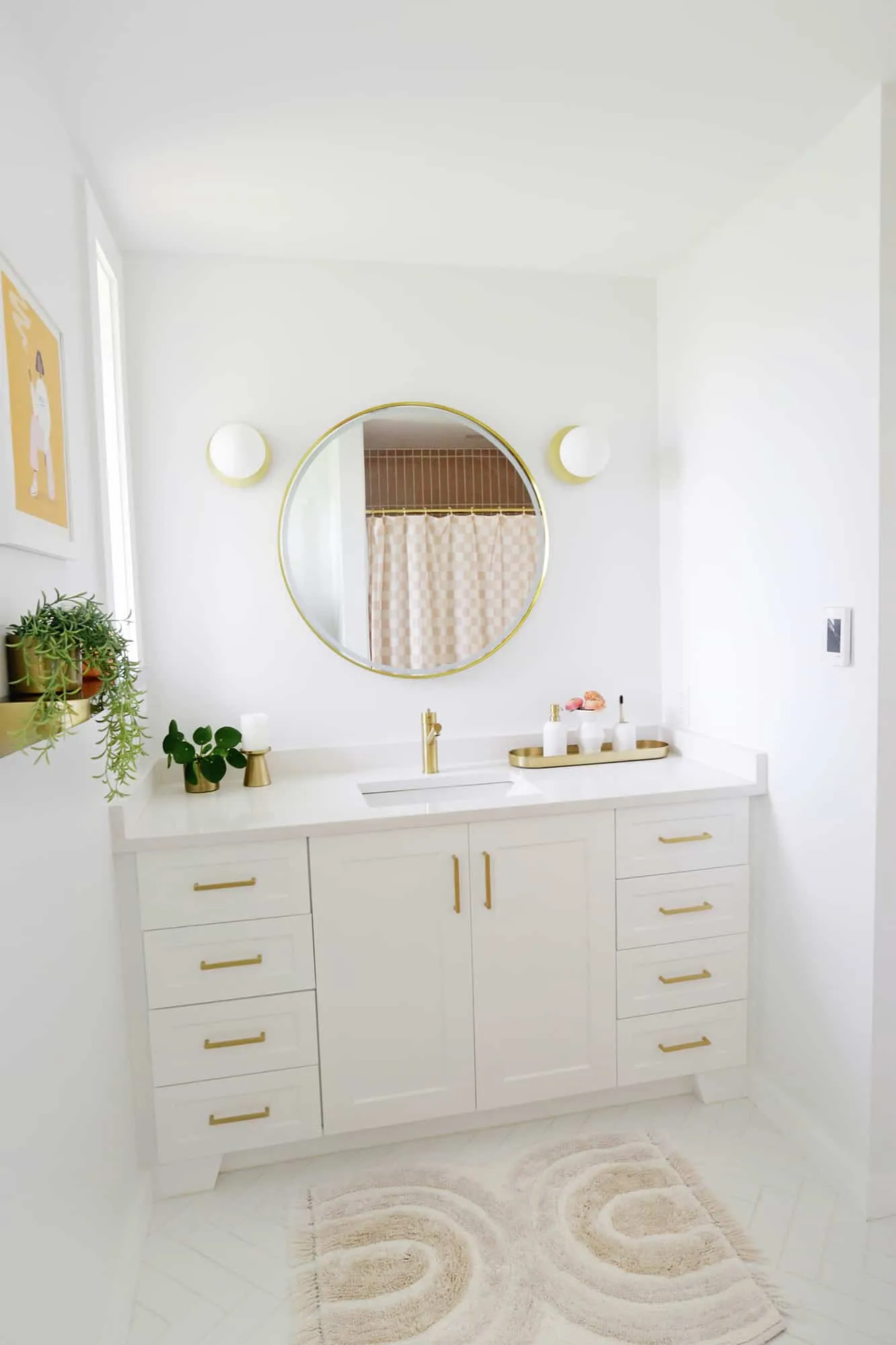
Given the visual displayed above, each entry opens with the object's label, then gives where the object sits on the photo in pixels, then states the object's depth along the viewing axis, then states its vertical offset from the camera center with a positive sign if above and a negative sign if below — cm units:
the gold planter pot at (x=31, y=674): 122 -6
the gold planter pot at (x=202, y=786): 248 -45
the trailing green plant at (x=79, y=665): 121 -5
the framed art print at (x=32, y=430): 130 +33
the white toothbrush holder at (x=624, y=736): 277 -38
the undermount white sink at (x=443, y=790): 255 -50
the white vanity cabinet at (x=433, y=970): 210 -88
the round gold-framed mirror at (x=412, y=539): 262 +25
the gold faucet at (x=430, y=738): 261 -35
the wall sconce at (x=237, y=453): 251 +50
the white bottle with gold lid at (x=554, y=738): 272 -37
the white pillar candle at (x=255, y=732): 252 -31
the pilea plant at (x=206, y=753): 242 -35
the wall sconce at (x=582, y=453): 272 +51
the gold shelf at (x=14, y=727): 110 -12
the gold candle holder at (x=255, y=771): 253 -42
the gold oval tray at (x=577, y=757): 268 -43
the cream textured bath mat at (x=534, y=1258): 171 -136
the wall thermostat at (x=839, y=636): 198 -6
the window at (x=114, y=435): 222 +53
